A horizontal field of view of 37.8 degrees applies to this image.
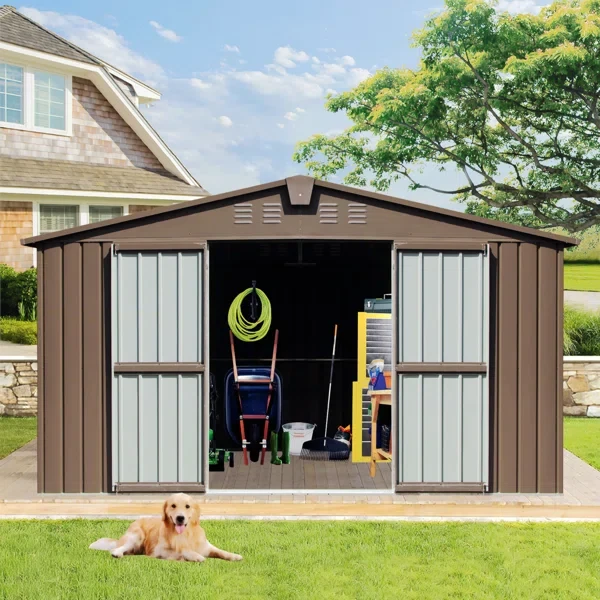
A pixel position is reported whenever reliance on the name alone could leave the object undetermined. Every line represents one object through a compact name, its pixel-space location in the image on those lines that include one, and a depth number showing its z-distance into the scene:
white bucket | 9.13
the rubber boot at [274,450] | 8.60
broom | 8.85
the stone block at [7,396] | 12.51
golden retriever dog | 5.54
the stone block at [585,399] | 12.63
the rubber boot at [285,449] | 8.62
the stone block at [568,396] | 12.57
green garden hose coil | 8.80
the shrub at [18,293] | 14.95
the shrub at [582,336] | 14.06
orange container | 8.42
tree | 16.81
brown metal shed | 7.22
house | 15.43
